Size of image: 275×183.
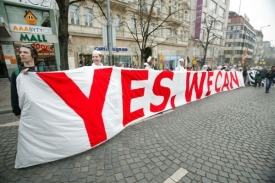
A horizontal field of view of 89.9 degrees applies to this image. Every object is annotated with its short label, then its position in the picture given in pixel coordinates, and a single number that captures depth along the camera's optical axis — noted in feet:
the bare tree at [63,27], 19.97
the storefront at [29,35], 36.64
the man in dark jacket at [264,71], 34.88
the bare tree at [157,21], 62.09
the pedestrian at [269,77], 29.85
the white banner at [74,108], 7.32
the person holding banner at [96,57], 13.91
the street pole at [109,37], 19.87
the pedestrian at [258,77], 37.38
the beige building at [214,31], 98.84
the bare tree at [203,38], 101.19
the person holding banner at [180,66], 22.14
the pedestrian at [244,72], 41.87
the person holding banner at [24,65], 7.54
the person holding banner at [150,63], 18.17
